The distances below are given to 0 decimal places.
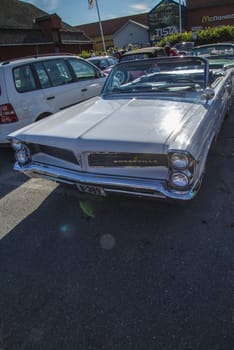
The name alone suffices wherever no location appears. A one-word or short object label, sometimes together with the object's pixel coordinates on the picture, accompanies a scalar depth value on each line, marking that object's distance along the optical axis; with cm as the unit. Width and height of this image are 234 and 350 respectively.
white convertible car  226
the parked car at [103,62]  1216
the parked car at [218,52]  780
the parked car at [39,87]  452
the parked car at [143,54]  888
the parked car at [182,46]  1408
